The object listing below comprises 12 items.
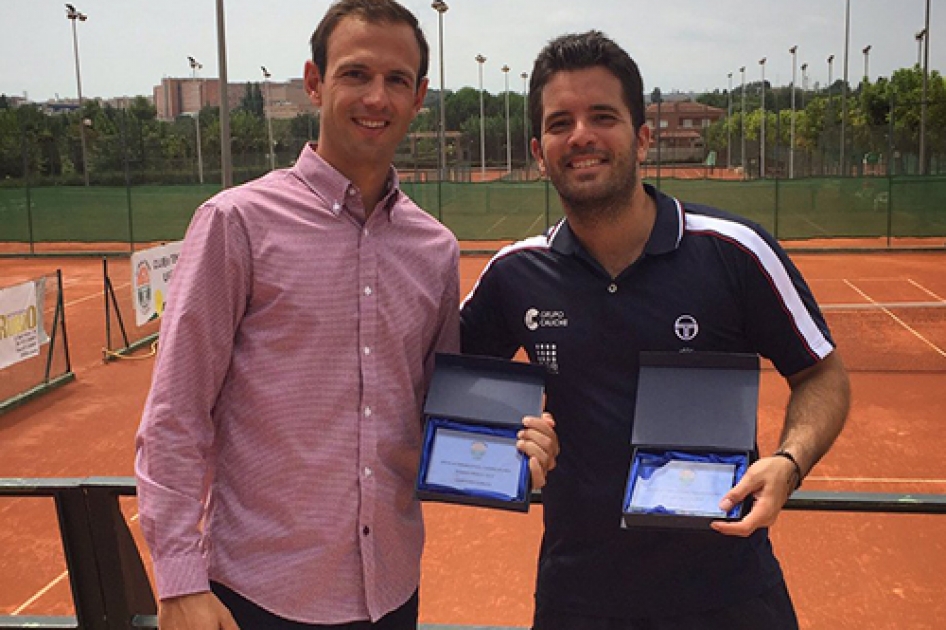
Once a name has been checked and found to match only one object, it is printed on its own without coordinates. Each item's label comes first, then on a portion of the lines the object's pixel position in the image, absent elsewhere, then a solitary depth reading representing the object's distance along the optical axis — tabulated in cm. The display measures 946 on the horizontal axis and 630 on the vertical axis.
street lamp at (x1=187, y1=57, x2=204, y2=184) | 3436
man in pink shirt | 212
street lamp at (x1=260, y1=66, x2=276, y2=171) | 3831
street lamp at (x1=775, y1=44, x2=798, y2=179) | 4301
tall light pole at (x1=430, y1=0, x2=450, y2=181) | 3722
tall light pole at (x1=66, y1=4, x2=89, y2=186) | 4654
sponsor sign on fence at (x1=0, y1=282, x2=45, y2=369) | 1150
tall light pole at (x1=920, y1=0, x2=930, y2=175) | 3178
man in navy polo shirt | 240
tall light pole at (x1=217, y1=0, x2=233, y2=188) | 1898
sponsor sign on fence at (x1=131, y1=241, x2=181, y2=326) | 1367
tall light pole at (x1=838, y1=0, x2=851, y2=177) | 3600
